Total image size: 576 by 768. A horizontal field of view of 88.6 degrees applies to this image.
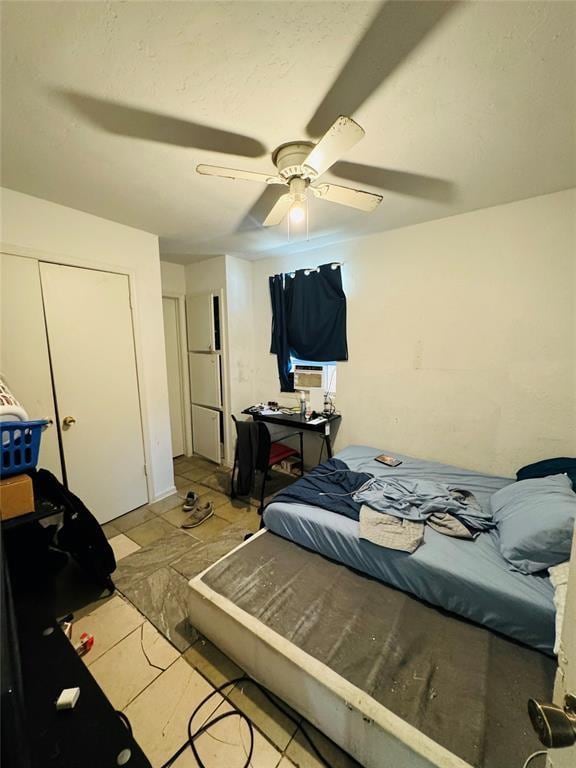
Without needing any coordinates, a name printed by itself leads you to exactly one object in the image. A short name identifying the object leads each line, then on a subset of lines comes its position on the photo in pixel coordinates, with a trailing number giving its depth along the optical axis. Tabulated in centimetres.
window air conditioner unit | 330
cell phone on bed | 252
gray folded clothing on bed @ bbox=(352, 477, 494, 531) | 172
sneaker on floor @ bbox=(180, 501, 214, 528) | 252
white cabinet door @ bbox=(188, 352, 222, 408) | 365
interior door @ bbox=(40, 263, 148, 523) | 222
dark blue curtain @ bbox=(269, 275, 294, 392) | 346
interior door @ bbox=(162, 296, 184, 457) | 389
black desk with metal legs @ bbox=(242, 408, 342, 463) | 293
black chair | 266
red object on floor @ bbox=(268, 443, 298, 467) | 293
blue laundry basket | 109
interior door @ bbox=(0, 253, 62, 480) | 195
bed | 96
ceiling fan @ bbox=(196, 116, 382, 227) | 116
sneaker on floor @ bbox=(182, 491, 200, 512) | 274
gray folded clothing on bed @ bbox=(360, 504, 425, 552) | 149
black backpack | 160
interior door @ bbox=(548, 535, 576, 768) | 51
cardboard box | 103
